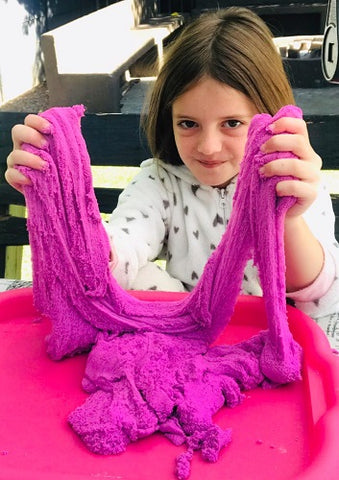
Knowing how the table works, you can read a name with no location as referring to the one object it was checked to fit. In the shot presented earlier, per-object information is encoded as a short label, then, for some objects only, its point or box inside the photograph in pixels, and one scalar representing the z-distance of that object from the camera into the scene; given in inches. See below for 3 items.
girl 27.6
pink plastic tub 19.0
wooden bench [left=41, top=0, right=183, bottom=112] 110.6
